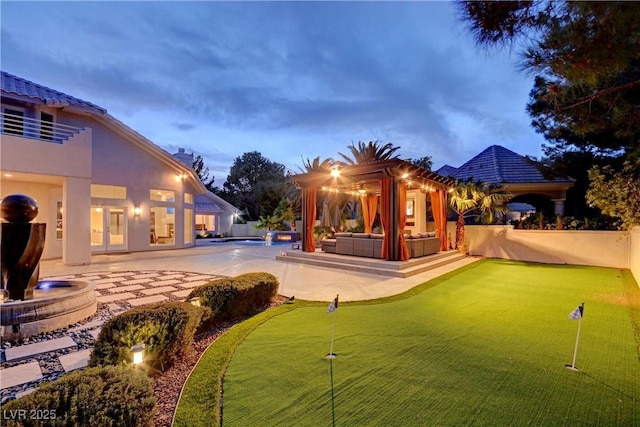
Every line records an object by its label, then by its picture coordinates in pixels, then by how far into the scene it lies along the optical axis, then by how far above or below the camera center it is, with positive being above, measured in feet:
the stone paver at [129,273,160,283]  26.89 -5.15
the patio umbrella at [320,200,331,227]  59.21 +0.81
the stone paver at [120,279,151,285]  24.43 -5.17
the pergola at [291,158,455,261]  30.71 +4.20
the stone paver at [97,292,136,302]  19.61 -5.23
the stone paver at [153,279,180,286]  24.12 -5.21
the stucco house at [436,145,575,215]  50.60 +7.75
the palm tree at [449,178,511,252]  40.63 +2.68
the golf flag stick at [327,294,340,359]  11.00 -3.42
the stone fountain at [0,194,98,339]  13.88 -3.13
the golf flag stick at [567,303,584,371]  10.19 -3.40
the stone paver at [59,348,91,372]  10.73 -5.32
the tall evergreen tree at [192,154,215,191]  127.35 +22.26
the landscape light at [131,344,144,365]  9.28 -4.23
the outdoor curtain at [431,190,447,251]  42.16 +0.64
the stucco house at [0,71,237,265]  32.60 +5.62
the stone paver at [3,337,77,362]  11.56 -5.31
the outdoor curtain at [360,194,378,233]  51.13 +1.89
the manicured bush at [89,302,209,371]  9.48 -3.97
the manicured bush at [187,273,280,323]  14.96 -4.09
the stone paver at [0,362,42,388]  9.51 -5.24
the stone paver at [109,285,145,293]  22.08 -5.19
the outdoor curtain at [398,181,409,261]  30.60 -1.20
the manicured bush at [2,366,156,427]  5.34 -3.60
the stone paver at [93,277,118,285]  24.96 -5.14
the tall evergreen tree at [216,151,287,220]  109.70 +15.71
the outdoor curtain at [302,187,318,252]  38.99 +0.68
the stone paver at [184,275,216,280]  26.66 -5.23
